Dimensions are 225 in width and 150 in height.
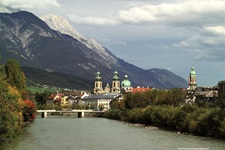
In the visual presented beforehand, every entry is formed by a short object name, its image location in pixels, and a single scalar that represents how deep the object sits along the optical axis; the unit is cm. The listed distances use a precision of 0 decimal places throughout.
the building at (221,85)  12932
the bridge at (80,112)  16062
